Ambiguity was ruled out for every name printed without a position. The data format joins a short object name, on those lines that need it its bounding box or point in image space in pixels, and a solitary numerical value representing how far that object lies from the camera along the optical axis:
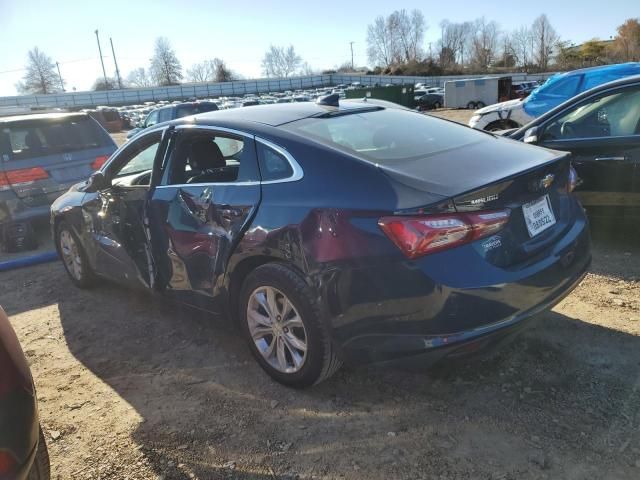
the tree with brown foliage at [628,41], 67.97
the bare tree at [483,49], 97.46
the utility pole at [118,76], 89.75
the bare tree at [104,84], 92.50
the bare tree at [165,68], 107.81
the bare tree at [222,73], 106.56
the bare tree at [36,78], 95.12
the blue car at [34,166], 6.66
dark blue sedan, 2.38
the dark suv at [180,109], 15.06
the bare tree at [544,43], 92.72
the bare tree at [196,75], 117.31
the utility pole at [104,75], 91.50
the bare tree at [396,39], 120.56
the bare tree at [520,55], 97.56
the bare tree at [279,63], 127.00
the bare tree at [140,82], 114.31
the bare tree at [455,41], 105.58
